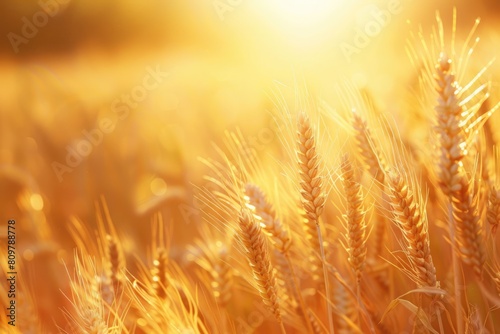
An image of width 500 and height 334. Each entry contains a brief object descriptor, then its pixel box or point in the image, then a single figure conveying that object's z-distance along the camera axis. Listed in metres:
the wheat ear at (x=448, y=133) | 0.77
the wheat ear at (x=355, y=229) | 0.86
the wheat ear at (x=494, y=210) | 0.87
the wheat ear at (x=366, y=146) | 0.98
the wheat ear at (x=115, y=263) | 1.12
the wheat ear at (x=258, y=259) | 0.84
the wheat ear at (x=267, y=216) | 0.85
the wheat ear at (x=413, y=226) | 0.79
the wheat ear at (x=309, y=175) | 0.83
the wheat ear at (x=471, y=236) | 0.83
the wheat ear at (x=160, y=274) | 1.04
